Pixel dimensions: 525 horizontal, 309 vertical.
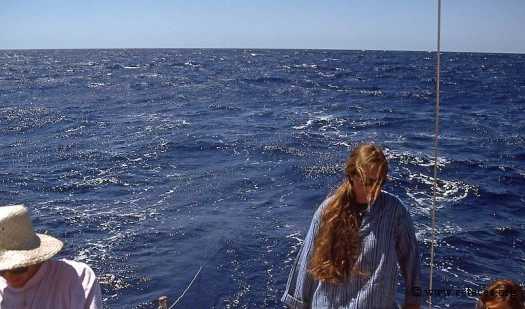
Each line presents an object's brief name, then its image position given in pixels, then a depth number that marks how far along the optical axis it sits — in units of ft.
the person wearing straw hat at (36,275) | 7.44
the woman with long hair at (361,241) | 7.71
